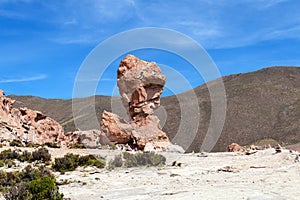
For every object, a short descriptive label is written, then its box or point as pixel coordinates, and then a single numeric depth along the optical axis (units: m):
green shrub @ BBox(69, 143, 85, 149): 26.88
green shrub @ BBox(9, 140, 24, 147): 23.95
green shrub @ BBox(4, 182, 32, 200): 11.90
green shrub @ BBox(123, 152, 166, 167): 19.34
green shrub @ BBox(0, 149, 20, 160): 19.95
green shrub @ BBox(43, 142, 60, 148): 25.47
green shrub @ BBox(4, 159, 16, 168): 18.60
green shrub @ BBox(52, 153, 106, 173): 18.27
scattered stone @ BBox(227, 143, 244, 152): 28.65
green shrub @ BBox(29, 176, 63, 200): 11.80
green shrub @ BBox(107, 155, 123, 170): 18.68
